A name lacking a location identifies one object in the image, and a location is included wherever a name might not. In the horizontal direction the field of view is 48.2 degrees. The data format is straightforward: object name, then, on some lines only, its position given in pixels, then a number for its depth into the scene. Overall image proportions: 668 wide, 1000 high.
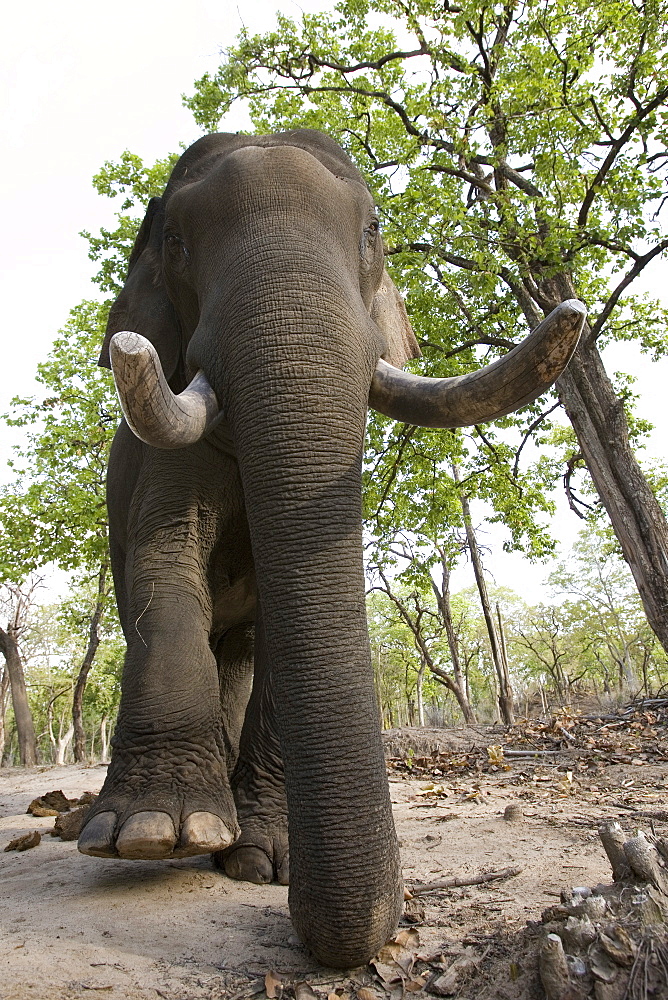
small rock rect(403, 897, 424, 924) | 2.54
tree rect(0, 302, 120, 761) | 16.69
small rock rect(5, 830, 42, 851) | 4.59
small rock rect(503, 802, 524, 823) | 4.24
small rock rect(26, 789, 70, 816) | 6.41
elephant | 2.27
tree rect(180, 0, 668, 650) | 9.97
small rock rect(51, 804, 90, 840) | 4.96
